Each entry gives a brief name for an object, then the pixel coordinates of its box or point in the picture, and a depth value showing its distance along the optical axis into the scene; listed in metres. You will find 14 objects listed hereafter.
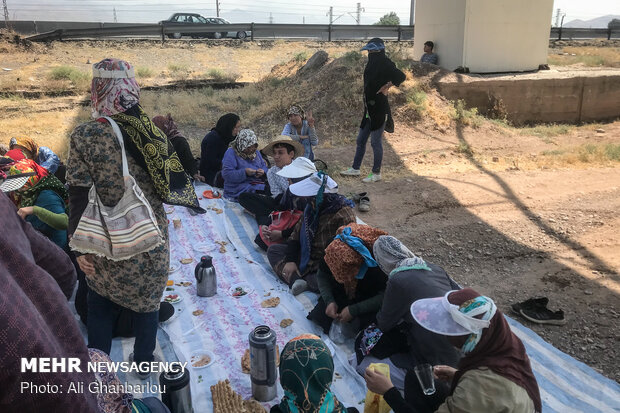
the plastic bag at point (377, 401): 2.47
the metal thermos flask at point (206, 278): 3.76
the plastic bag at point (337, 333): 3.21
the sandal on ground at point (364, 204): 5.99
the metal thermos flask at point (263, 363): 2.60
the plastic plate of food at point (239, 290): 3.87
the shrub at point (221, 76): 18.27
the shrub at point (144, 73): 19.08
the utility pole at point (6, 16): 24.94
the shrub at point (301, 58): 16.16
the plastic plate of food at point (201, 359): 3.05
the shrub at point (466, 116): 10.22
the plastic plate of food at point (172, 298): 3.72
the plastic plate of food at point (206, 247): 4.69
